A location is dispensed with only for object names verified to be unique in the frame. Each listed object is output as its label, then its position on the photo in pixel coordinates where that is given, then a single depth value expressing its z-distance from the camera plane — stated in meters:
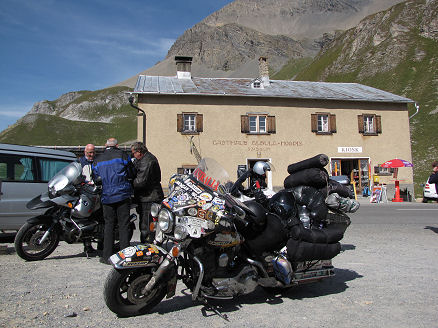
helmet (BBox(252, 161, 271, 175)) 4.37
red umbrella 20.29
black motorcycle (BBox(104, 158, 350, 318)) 3.25
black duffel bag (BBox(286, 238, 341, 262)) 3.73
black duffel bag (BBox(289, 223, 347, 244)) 3.78
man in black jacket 5.32
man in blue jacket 5.06
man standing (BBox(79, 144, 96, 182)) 6.44
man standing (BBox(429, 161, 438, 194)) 8.47
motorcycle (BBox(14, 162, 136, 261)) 5.67
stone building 20.75
